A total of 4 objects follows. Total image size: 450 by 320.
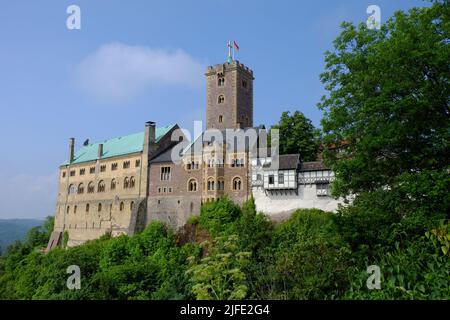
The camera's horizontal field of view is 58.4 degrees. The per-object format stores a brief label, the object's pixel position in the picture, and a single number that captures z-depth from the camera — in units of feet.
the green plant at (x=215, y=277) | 49.25
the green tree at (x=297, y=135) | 166.81
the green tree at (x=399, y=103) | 58.49
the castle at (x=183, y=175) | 144.25
